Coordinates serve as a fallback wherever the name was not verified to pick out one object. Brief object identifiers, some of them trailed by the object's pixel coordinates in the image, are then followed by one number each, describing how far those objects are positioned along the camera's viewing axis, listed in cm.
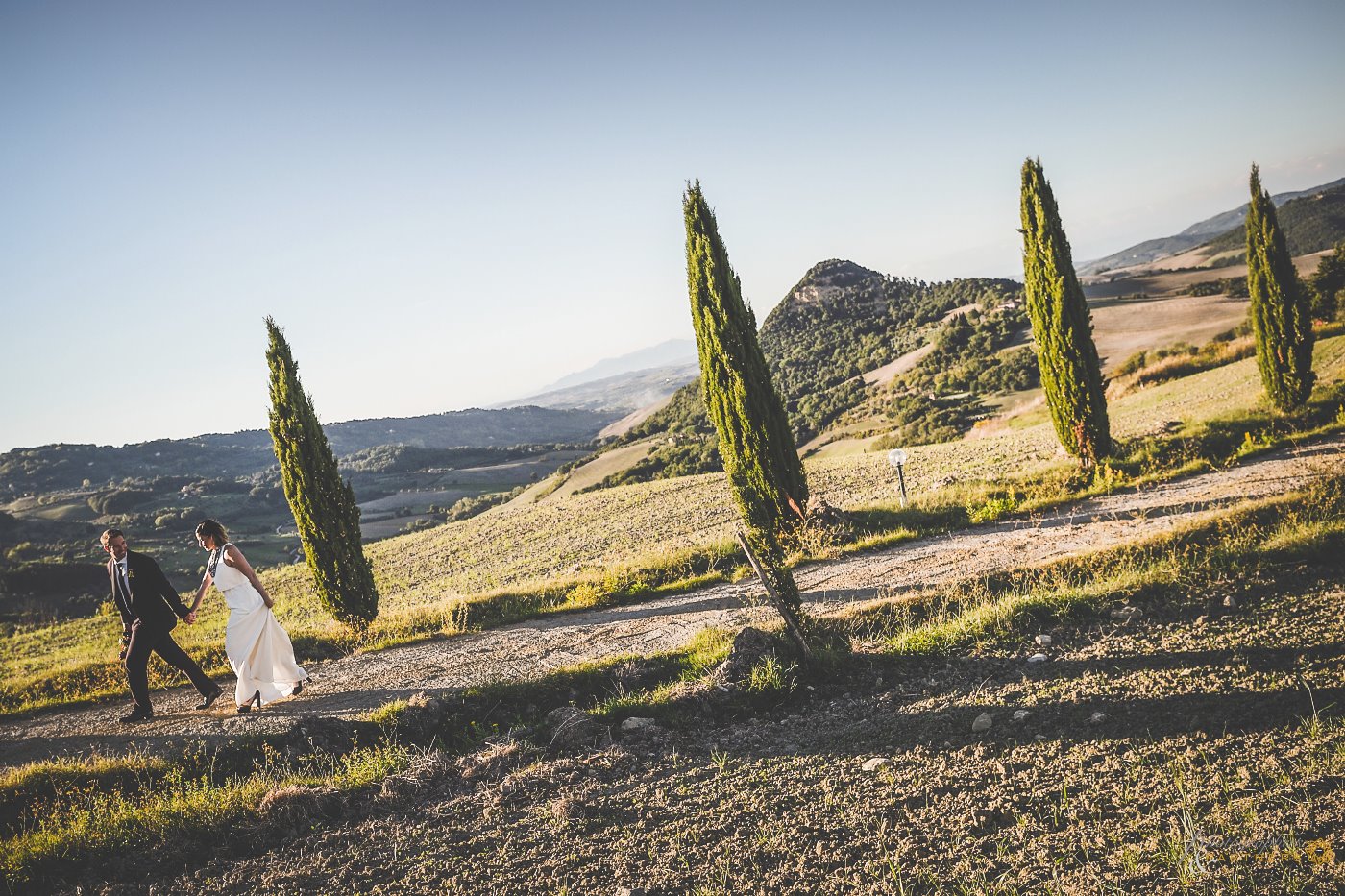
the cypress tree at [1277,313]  1672
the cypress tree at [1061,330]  1562
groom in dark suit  818
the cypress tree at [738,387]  1455
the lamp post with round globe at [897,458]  1523
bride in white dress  812
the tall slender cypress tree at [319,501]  1296
